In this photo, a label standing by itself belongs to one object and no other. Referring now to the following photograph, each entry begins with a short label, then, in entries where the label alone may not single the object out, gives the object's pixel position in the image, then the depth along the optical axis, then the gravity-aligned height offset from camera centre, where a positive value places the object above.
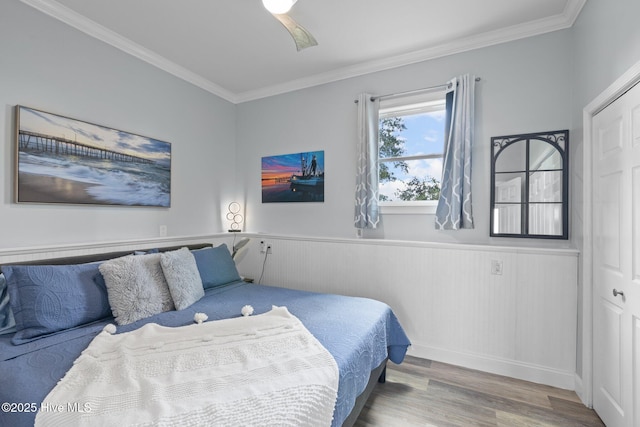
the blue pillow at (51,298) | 1.66 -0.52
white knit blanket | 1.00 -0.68
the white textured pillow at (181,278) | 2.17 -0.50
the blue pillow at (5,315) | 1.71 -0.60
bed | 1.28 -0.70
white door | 1.53 -0.28
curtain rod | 2.65 +1.17
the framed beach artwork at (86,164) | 2.04 +0.41
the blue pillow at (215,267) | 2.64 -0.50
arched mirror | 2.26 +0.24
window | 2.79 +0.65
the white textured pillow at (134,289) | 1.93 -0.53
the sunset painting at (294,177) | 3.31 +0.43
